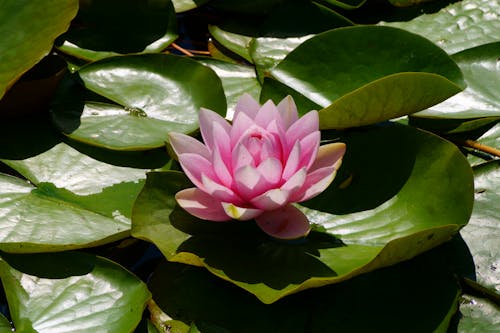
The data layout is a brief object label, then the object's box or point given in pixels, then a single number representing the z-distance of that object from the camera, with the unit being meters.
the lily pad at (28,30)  1.83
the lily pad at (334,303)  1.74
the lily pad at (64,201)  1.77
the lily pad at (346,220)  1.74
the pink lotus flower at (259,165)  1.73
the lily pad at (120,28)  1.94
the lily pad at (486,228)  1.77
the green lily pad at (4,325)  1.74
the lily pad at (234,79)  1.90
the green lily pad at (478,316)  1.75
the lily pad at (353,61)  1.85
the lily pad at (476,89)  1.86
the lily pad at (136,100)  1.85
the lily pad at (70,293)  1.74
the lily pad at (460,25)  1.95
